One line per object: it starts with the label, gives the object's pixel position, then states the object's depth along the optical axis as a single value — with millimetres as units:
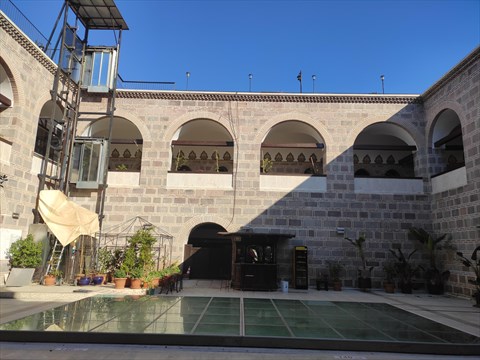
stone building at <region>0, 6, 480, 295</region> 12016
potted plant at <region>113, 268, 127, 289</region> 10398
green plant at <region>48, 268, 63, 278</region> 10828
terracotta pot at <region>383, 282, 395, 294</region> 11562
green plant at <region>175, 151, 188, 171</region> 13945
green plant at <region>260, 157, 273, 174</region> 13703
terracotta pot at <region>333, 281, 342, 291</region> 11812
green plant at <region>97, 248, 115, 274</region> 12164
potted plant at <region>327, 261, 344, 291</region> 11844
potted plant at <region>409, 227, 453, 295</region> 11430
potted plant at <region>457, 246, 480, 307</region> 9212
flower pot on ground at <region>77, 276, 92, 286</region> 10845
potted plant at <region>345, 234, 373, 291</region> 11930
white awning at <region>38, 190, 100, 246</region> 10281
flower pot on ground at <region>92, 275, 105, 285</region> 11172
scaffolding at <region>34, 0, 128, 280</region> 12484
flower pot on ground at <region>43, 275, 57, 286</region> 10547
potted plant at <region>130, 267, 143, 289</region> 10549
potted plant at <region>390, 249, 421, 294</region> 11566
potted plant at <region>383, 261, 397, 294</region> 11586
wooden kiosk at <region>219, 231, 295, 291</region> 11180
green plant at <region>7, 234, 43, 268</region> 10016
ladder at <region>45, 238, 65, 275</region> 11188
